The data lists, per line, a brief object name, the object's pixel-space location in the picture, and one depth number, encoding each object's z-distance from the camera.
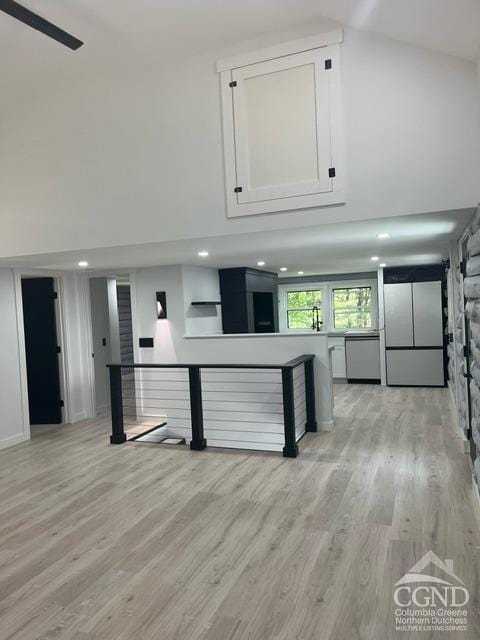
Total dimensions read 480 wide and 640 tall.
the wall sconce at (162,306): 6.91
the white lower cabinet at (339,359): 8.88
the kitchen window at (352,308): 9.54
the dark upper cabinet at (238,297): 7.96
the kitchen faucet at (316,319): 9.81
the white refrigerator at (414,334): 7.98
